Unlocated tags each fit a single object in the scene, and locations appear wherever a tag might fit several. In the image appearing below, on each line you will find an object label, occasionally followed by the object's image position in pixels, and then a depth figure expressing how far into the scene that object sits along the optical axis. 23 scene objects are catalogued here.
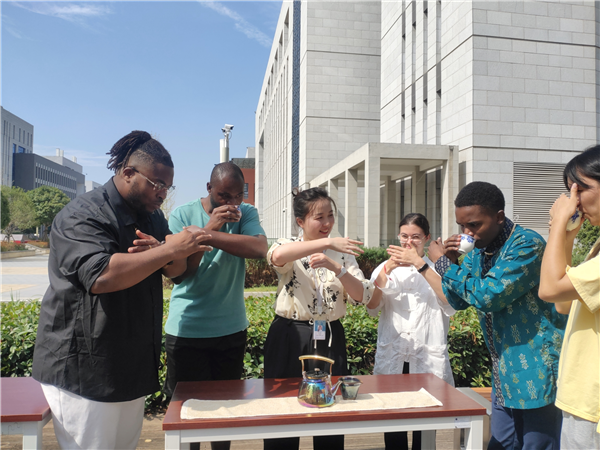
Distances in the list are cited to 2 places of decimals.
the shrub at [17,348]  3.94
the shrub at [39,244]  51.33
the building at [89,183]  133.15
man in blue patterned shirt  2.20
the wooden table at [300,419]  1.96
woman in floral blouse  2.70
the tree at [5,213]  43.12
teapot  2.16
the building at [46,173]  83.50
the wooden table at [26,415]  1.99
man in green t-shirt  2.75
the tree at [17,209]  49.03
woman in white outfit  3.08
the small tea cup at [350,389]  2.28
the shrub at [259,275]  12.90
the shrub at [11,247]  34.34
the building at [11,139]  77.94
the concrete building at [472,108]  14.66
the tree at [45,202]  65.25
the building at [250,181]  74.66
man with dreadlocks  1.88
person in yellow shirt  1.80
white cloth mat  2.05
